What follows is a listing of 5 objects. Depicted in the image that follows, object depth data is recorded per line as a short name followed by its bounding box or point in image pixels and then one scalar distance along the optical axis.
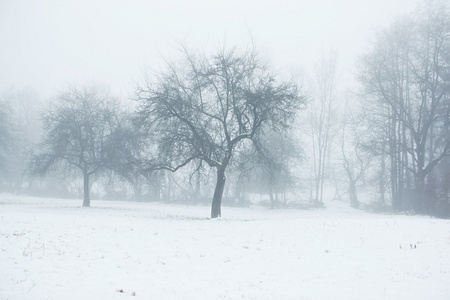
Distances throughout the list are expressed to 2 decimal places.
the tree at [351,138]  46.73
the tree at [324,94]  48.59
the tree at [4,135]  41.62
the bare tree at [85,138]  32.31
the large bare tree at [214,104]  23.69
